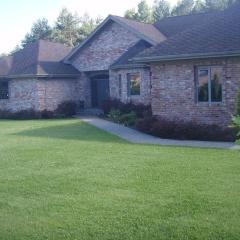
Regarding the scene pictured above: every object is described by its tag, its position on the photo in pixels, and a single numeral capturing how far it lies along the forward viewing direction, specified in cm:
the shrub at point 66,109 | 3128
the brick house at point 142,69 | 1834
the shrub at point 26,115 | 3078
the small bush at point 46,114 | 3078
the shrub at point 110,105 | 2789
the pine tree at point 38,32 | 6869
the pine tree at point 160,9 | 7159
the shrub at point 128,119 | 2312
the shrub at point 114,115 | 2504
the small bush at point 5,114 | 3209
